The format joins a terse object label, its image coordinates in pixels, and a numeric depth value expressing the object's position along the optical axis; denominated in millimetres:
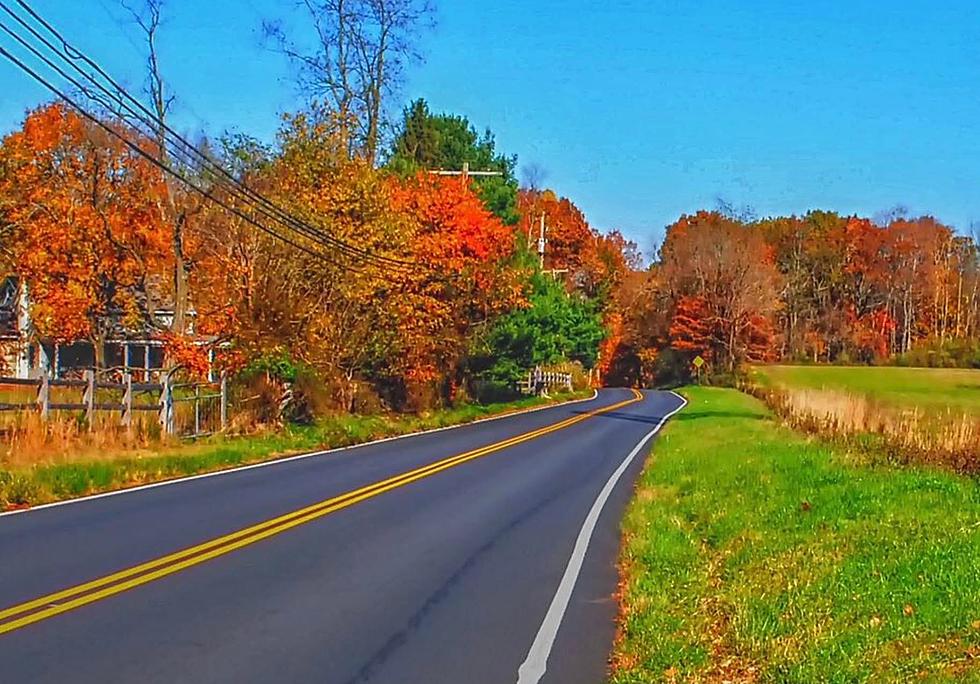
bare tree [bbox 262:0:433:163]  47625
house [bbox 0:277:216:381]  42531
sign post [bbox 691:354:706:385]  83038
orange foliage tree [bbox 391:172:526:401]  36188
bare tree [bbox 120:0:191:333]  35472
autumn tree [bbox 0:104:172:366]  38938
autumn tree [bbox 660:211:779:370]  87188
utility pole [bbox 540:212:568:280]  60844
